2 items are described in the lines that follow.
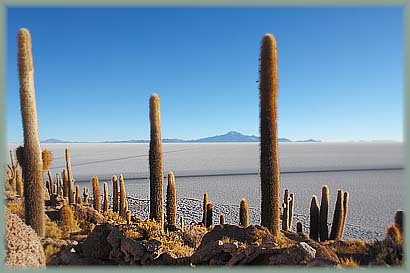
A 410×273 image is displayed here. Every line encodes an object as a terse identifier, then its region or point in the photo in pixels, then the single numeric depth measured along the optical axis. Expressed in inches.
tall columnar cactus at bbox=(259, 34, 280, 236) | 179.9
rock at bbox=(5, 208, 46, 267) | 163.2
